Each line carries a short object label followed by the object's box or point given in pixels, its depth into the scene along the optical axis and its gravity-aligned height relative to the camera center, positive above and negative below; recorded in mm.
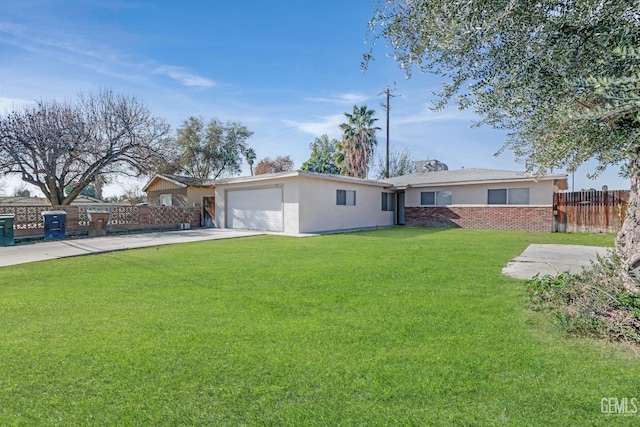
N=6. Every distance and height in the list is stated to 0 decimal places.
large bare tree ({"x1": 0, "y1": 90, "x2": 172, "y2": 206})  16156 +3730
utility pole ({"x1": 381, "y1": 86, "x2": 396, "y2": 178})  26453 +8542
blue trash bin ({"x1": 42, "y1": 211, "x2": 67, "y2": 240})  13078 -437
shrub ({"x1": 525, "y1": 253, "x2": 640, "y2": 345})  3258 -998
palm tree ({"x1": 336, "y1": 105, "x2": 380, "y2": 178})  29391 +6575
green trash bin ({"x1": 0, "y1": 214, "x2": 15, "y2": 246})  11445 -615
